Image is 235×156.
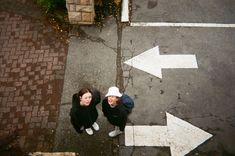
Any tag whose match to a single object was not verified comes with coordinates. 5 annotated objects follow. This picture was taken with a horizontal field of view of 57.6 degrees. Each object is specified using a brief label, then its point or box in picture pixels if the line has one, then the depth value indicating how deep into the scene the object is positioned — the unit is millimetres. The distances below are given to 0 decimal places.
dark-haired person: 3678
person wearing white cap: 3647
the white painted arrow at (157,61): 5190
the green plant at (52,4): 5738
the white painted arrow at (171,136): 4374
